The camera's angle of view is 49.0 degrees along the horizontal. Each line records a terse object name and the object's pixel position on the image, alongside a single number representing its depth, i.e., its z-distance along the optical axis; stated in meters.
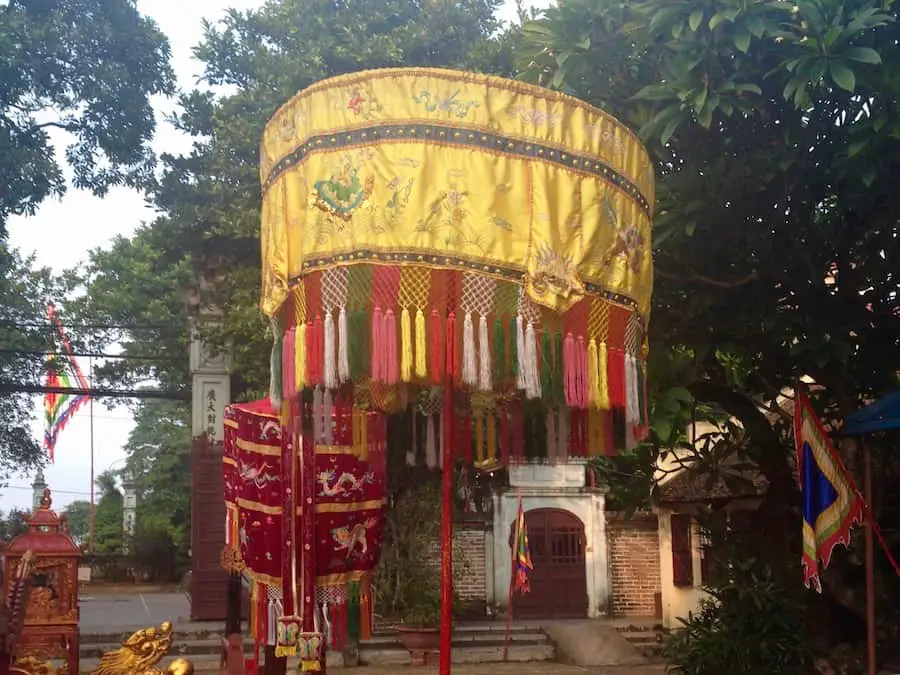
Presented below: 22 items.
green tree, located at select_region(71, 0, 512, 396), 12.73
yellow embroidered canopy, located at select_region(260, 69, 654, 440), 3.85
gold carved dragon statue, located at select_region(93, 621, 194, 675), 4.75
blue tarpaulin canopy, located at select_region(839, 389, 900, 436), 5.78
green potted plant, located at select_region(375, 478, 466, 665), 15.34
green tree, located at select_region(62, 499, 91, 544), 44.37
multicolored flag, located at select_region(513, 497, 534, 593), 13.90
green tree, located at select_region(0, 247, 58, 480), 21.72
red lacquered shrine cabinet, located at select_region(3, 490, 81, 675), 5.71
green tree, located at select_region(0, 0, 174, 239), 11.28
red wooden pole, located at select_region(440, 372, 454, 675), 4.02
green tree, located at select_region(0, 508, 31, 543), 24.22
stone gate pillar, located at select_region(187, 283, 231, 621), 15.03
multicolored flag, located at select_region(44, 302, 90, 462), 22.14
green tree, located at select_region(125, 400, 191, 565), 28.64
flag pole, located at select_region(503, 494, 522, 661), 14.73
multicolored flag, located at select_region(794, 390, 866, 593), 6.11
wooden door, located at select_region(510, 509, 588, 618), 18.05
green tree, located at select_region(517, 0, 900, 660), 5.41
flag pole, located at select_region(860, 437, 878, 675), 6.04
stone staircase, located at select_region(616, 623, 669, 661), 15.20
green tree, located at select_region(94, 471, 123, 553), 33.25
